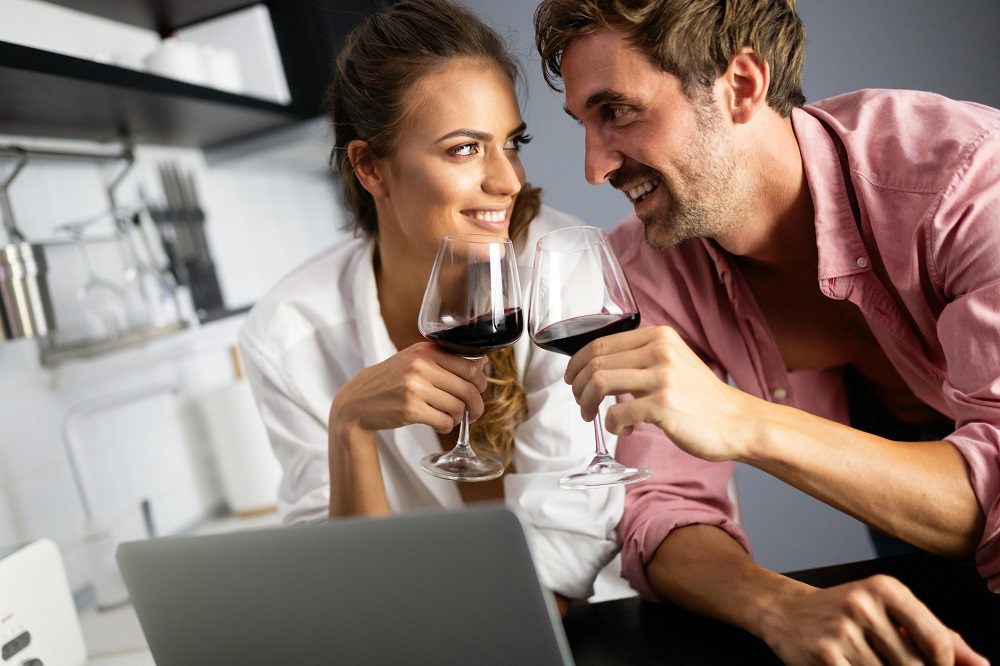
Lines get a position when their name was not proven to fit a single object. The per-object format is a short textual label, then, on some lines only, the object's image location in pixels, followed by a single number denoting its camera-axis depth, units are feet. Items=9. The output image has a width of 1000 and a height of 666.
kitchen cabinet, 5.48
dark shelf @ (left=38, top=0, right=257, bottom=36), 7.30
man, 2.99
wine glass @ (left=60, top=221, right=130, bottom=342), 6.69
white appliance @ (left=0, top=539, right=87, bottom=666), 3.72
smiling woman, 4.61
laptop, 2.25
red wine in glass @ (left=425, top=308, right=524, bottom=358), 3.46
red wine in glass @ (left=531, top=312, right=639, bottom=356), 3.27
